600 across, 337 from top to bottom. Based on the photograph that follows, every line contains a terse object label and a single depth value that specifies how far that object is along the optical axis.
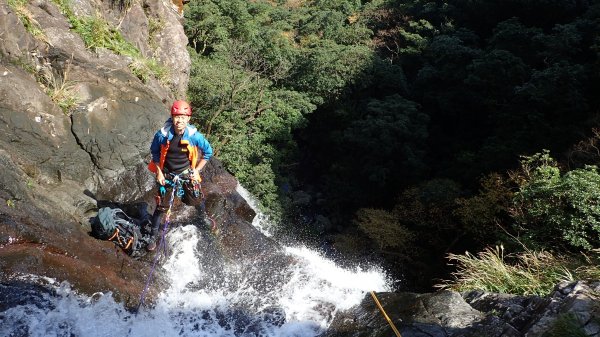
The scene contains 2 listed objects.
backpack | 5.69
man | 5.20
